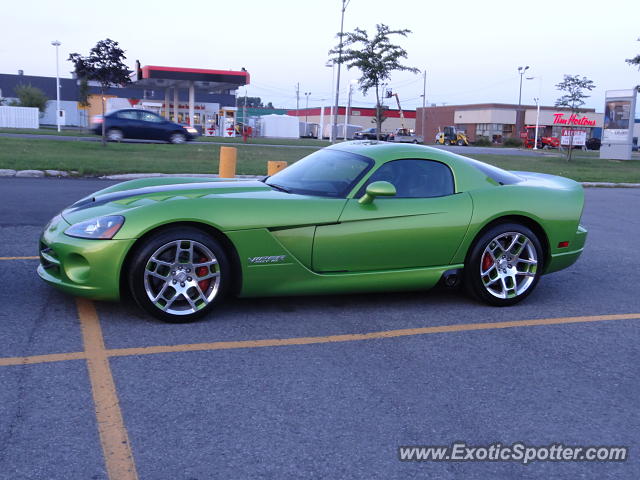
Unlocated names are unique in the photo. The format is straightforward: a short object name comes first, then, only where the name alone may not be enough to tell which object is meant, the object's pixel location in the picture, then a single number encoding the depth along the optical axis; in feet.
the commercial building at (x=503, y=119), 242.99
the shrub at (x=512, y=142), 215.51
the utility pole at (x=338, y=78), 123.02
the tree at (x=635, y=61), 102.14
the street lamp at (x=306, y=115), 299.58
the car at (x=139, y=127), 86.17
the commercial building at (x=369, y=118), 282.56
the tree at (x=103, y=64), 72.95
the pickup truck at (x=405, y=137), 178.84
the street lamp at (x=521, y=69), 262.30
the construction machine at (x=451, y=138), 197.06
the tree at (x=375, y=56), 90.99
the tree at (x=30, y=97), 172.76
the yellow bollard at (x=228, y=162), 39.93
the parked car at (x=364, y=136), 173.97
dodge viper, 14.71
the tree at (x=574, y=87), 125.29
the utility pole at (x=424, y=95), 258.16
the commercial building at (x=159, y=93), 143.64
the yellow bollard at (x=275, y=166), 32.22
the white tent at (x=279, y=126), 191.93
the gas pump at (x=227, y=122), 145.16
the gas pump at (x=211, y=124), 155.02
